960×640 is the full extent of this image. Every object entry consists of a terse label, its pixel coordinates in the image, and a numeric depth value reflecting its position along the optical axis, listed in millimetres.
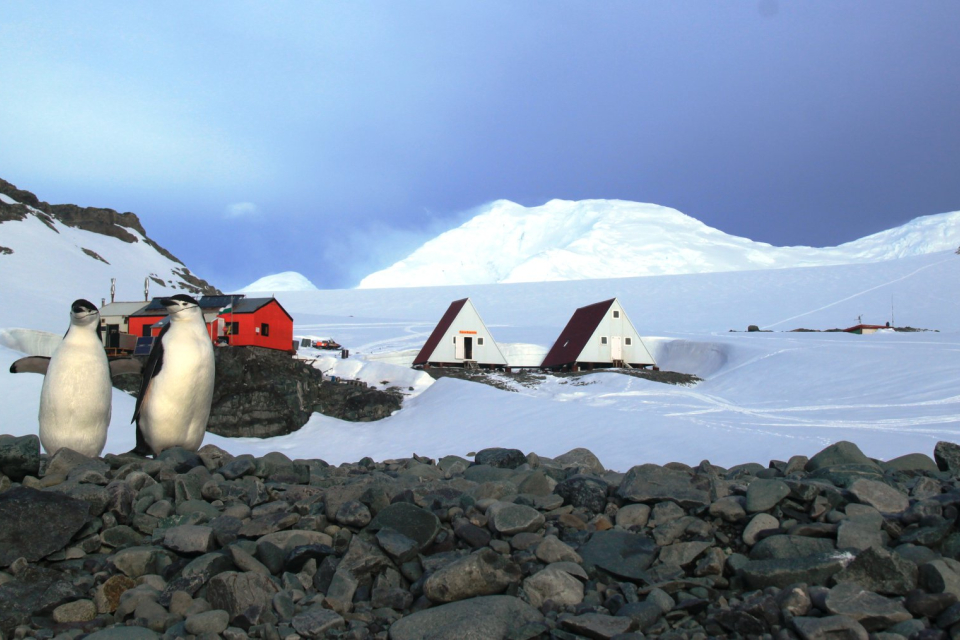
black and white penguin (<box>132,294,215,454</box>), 7910
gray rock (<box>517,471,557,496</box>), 5406
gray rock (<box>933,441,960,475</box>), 6289
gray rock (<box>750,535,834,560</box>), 4113
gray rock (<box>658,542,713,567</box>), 4211
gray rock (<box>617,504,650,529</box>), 4703
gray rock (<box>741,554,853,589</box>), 3885
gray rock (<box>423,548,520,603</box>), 3992
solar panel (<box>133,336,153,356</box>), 28006
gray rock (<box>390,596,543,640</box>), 3688
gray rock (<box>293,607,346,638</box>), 3799
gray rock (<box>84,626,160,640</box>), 3832
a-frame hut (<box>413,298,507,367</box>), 36594
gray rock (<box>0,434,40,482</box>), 6000
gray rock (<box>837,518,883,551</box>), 4086
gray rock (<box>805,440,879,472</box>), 6043
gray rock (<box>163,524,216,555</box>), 4699
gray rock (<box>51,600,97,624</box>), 4160
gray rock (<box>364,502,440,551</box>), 4527
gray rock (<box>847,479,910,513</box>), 4602
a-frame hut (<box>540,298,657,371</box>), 35812
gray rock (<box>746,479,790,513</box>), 4582
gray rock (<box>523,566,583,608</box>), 3941
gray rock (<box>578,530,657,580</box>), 4121
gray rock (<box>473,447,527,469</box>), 7105
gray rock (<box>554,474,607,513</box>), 4965
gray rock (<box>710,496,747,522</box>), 4539
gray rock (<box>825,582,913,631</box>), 3498
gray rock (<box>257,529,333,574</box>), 4473
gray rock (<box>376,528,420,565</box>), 4336
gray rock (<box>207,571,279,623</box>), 4035
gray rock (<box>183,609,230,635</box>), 3867
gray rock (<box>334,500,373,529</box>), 4762
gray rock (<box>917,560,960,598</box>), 3681
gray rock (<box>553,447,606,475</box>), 7409
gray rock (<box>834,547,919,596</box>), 3775
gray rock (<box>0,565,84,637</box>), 4137
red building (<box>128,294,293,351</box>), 30281
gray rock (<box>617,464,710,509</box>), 4781
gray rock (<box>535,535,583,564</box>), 4238
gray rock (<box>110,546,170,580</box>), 4578
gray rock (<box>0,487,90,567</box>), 4688
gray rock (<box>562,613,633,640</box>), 3545
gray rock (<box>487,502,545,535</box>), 4492
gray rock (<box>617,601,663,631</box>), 3666
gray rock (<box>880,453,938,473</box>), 6156
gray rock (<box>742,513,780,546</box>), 4344
